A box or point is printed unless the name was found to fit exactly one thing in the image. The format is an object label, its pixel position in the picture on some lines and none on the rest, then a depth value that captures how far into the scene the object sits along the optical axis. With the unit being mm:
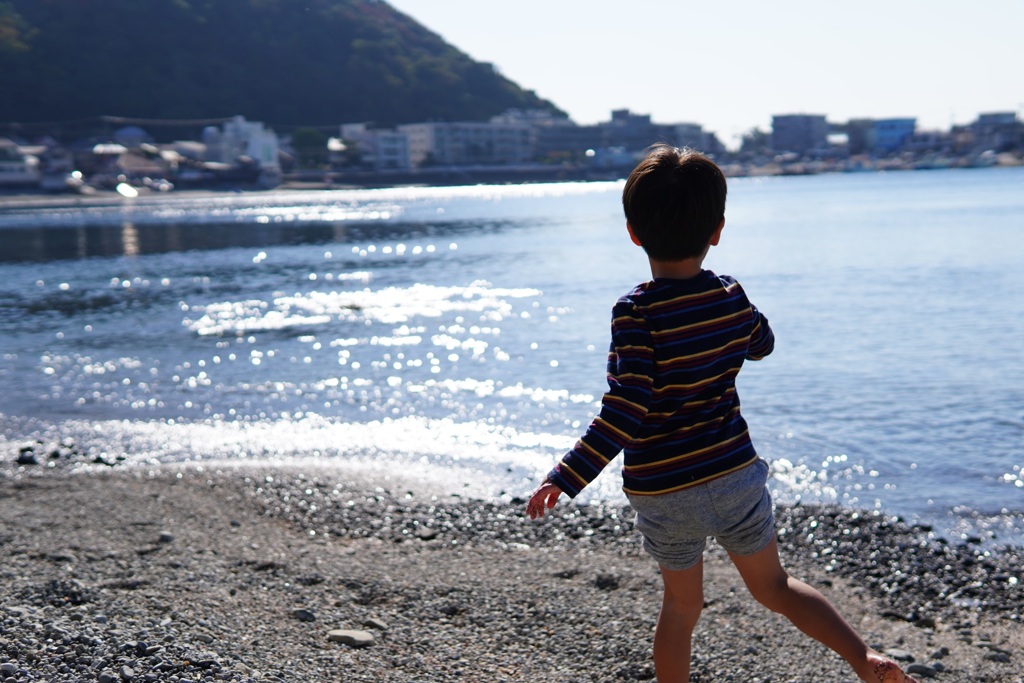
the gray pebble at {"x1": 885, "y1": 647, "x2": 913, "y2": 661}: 4203
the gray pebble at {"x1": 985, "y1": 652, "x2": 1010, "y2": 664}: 4234
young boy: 2576
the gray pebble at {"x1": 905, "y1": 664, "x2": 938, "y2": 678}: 4035
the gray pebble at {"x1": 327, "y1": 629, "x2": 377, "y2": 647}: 4141
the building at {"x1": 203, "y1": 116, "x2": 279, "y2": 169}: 118625
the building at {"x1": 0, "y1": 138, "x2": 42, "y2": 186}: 97625
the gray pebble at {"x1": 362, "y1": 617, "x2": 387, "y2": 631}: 4352
